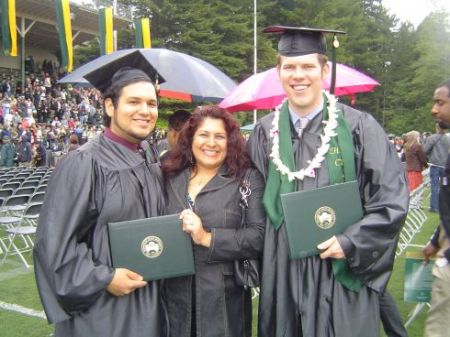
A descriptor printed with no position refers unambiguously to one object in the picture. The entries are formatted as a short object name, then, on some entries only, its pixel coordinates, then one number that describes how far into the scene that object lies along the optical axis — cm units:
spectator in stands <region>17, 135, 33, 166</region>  1609
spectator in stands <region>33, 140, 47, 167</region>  1608
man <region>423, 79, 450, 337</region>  256
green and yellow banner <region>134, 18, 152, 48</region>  2027
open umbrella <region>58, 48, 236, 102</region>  552
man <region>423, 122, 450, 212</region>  789
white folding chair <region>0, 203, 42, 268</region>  599
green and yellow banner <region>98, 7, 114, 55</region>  1945
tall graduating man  219
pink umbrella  580
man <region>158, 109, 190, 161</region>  450
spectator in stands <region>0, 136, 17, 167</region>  1550
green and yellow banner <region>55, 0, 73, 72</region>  1906
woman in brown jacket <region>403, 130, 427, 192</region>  1020
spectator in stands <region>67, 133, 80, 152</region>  1107
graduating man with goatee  208
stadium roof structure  2316
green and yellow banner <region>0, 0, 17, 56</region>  1780
